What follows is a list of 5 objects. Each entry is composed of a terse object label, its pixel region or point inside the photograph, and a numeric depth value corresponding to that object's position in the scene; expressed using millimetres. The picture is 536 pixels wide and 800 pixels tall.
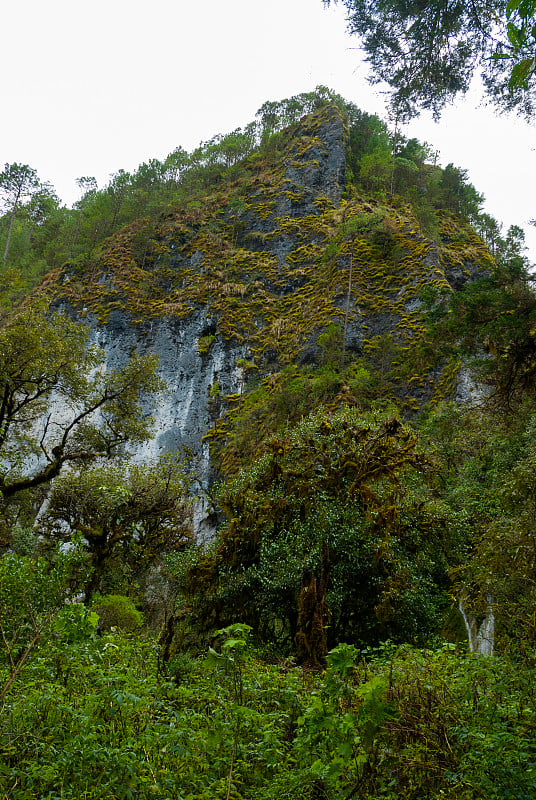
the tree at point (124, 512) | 18156
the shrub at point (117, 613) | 13711
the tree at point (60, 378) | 13586
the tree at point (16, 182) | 45531
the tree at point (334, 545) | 12203
